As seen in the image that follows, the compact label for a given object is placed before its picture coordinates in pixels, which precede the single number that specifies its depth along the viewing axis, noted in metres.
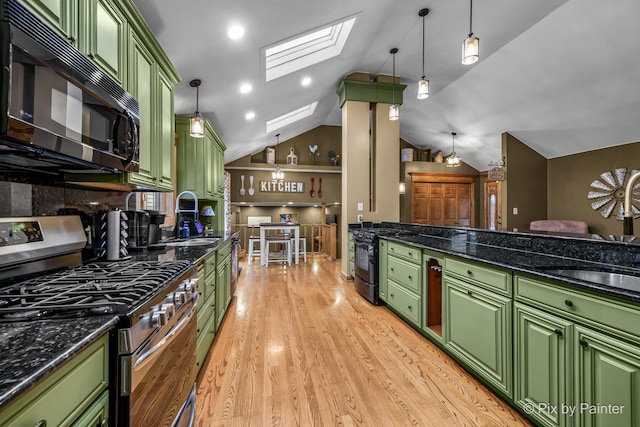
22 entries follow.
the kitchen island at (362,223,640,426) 1.13
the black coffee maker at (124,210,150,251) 1.96
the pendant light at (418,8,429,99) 2.81
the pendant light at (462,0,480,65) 2.14
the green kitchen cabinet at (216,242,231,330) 2.55
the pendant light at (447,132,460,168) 6.45
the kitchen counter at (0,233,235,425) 0.51
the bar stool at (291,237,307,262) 6.32
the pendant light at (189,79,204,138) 2.59
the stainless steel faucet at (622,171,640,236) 1.56
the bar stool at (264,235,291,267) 5.99
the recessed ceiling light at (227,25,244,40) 2.28
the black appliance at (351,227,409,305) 3.48
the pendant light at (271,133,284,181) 6.70
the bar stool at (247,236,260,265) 6.12
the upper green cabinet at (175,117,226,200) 3.48
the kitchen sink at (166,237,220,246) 2.57
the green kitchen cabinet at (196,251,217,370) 1.90
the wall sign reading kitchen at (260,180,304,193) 7.46
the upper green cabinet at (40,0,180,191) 1.13
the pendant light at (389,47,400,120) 3.49
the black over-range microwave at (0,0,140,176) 0.78
